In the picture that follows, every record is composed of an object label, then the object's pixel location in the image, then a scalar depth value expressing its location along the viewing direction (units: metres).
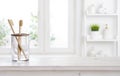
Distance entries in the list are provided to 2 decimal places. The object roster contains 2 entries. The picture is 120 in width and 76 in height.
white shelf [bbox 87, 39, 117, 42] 3.88
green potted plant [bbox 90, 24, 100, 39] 3.89
